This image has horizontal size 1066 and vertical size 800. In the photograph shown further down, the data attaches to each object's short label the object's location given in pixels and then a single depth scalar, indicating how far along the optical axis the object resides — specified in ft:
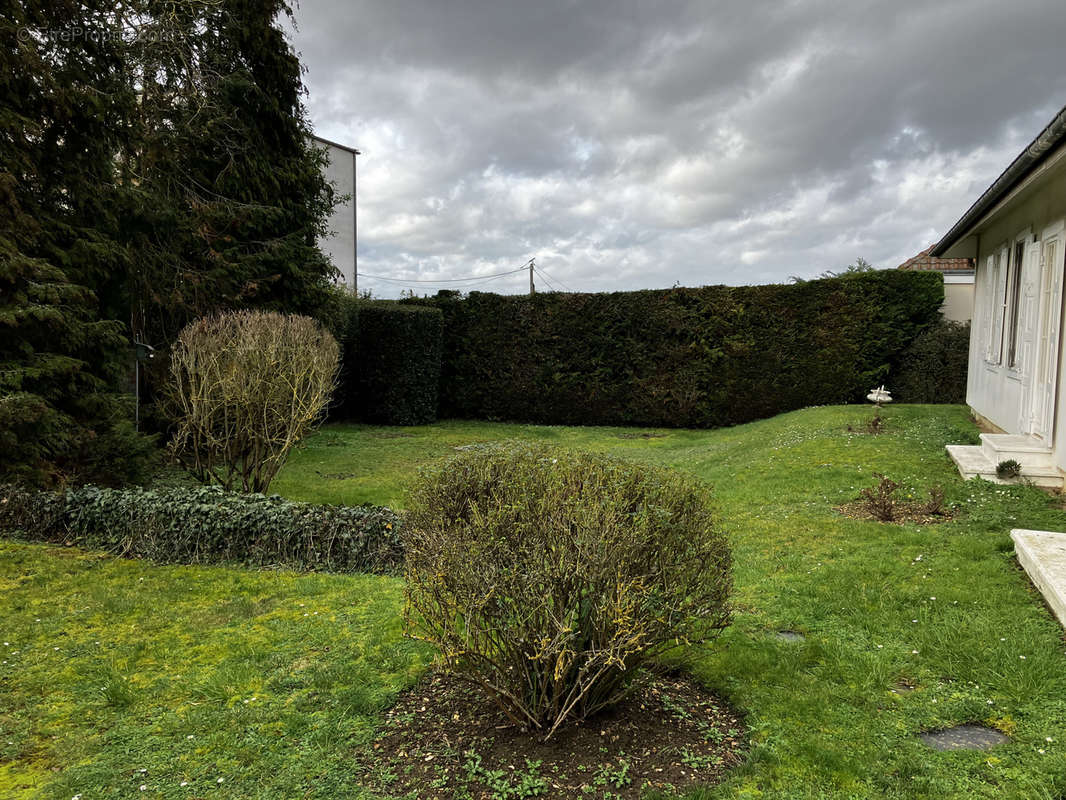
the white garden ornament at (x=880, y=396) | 38.81
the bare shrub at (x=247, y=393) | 22.04
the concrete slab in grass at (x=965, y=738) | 8.48
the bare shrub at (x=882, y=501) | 19.53
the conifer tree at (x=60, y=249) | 22.90
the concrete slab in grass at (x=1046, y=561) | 12.10
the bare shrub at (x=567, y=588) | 7.61
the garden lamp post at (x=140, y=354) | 30.40
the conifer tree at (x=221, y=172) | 34.53
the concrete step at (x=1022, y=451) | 22.04
